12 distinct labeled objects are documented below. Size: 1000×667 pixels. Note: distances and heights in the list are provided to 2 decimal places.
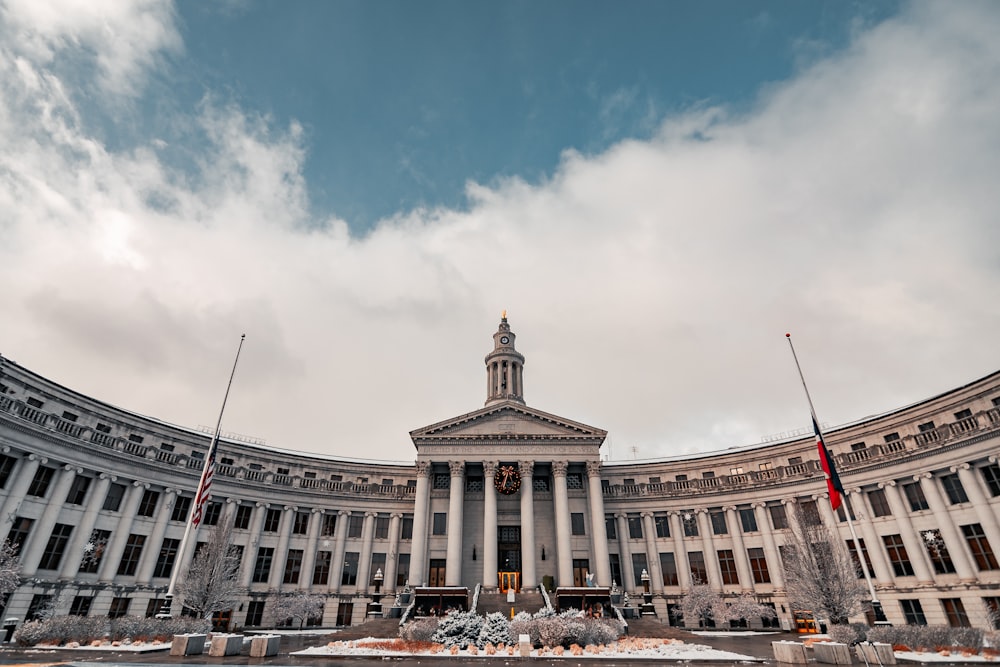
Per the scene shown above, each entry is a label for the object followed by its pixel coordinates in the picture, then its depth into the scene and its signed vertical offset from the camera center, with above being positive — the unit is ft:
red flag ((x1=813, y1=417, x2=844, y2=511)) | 80.34 +17.42
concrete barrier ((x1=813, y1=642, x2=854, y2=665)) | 69.97 -5.77
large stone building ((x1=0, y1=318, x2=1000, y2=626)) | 128.88 +26.97
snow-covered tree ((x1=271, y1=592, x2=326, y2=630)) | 163.12 -0.34
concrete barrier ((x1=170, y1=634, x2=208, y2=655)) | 76.18 -4.87
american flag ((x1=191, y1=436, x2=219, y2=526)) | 88.17 +18.42
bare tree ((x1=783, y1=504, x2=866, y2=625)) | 93.45 +5.19
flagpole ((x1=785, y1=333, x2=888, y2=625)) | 72.95 -0.67
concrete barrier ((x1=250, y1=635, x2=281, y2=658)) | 76.23 -5.06
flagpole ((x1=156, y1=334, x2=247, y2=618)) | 82.17 +12.46
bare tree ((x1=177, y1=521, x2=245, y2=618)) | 110.32 +5.40
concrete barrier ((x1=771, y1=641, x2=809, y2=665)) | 72.90 -5.96
